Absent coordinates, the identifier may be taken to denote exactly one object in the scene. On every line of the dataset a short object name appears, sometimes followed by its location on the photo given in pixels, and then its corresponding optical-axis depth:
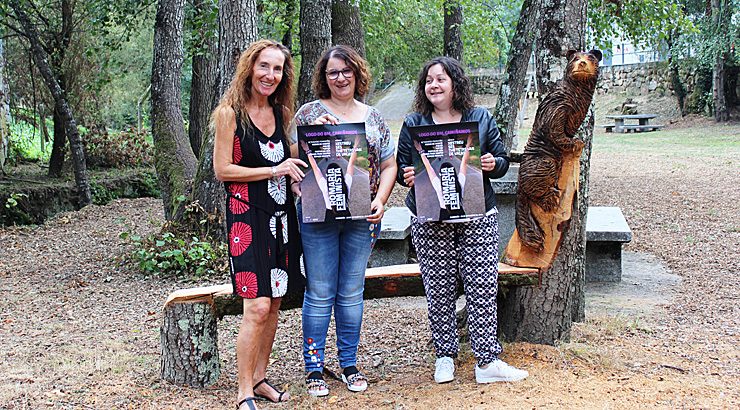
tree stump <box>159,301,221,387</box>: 4.36
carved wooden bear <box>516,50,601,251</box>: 4.06
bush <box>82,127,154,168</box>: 16.89
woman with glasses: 3.98
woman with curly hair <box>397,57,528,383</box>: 4.03
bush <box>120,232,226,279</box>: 7.94
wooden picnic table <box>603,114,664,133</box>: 25.92
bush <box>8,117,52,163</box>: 17.26
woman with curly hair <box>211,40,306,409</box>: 3.83
